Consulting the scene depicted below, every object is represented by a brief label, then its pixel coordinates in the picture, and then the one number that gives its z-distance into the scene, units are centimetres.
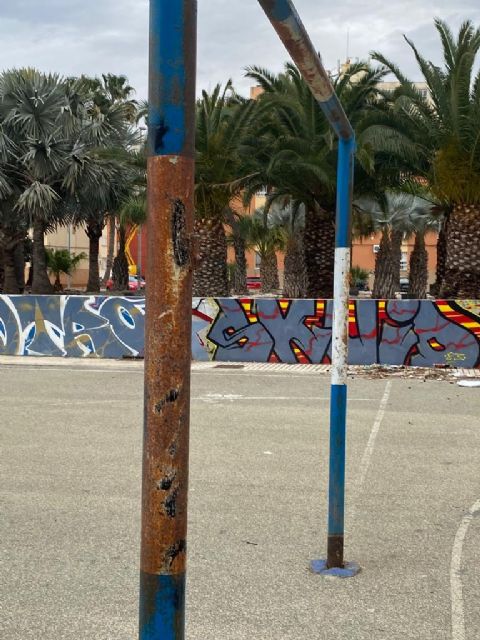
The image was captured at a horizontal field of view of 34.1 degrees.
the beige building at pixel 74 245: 6191
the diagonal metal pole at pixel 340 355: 481
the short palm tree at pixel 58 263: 4059
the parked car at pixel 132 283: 4909
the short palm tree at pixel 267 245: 4981
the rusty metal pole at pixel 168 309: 211
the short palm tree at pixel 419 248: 3784
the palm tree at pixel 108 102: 3020
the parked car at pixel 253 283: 6625
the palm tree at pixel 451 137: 1819
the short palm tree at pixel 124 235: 3628
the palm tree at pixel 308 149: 2081
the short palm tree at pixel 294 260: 3702
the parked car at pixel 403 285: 5822
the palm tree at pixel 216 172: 2152
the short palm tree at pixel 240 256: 4316
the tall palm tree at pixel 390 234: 3600
